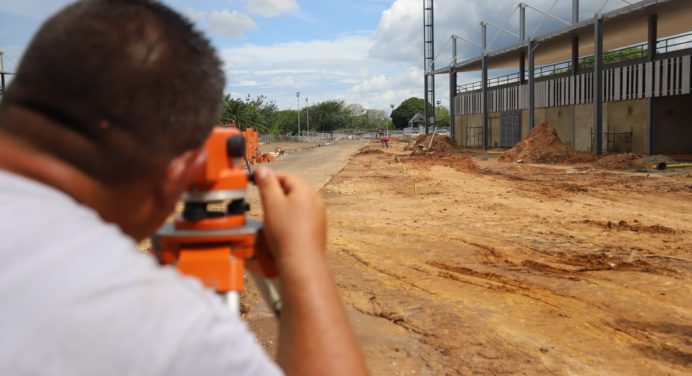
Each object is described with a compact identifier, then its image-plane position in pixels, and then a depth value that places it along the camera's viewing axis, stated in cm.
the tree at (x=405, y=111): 11681
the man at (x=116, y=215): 77
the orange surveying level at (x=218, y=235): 124
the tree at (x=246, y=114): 6284
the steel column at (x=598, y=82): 2780
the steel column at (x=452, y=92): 5002
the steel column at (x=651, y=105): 2691
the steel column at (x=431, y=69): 5225
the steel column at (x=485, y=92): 4306
